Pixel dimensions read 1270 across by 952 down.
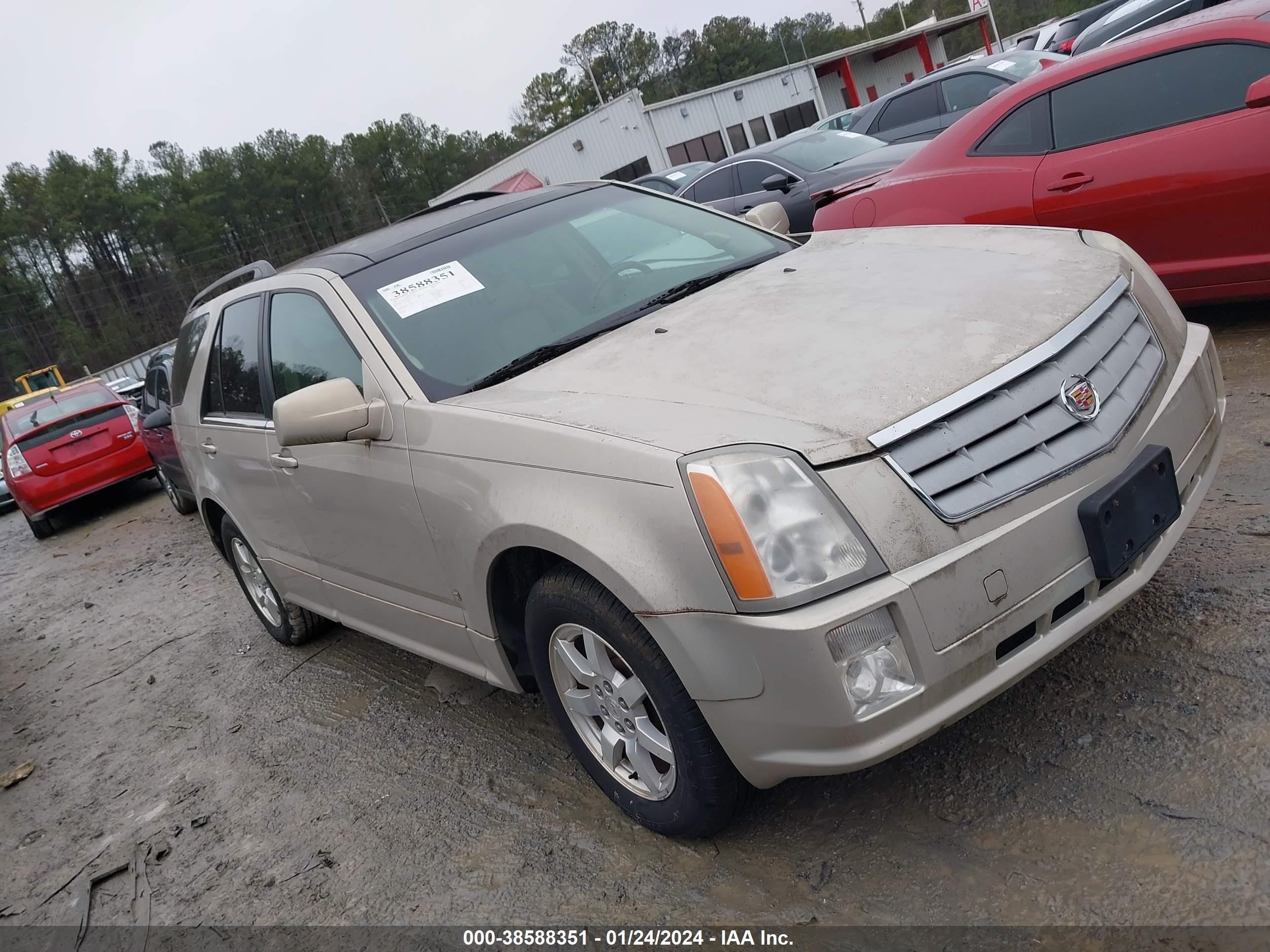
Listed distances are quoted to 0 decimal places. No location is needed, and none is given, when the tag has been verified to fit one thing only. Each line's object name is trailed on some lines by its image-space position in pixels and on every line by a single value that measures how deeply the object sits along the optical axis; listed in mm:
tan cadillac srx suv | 2090
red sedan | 4398
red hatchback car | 11570
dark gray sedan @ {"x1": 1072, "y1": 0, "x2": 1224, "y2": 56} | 8664
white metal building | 41219
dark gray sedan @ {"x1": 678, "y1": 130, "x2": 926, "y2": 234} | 9312
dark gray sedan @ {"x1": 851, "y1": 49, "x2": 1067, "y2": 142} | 11984
